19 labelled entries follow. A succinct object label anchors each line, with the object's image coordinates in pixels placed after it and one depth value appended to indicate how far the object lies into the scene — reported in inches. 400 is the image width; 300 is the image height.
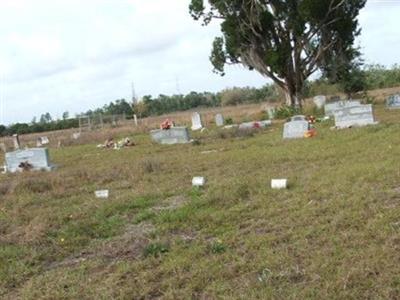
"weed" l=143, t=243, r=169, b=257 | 199.3
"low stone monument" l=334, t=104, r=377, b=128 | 642.8
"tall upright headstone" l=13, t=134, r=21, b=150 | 1055.4
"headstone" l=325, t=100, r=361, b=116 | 884.7
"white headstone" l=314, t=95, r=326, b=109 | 1149.5
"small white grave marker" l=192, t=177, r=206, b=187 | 343.8
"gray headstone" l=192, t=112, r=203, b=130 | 1034.6
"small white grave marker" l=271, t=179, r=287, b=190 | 298.5
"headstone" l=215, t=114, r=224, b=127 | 1073.1
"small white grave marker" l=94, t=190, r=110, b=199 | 339.9
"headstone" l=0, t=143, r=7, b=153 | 1098.6
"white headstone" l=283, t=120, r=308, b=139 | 606.8
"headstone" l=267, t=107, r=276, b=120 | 1119.0
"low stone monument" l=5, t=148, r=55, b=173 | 561.9
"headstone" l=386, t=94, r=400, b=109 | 985.5
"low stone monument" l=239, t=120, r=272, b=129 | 804.8
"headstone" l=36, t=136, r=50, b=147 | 1175.0
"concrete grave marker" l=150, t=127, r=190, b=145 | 724.7
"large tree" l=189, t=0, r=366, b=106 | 1152.2
